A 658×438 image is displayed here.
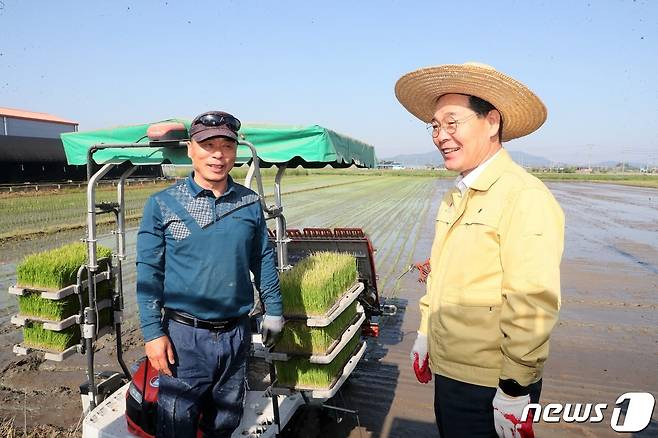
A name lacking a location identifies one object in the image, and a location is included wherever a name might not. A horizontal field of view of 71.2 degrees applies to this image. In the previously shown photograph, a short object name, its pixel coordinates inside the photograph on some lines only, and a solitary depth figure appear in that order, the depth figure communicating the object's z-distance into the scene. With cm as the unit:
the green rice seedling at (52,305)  382
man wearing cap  257
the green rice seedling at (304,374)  351
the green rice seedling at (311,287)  346
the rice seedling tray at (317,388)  347
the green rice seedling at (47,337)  387
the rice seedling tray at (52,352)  380
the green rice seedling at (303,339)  347
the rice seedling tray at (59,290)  371
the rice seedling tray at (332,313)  340
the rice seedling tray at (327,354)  341
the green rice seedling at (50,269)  379
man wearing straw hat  177
